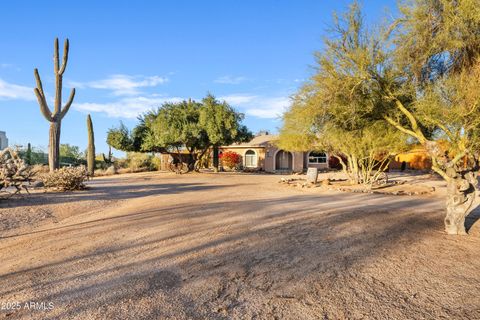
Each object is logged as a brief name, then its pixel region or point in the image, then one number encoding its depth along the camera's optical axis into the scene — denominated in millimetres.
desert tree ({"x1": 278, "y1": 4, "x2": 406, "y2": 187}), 7160
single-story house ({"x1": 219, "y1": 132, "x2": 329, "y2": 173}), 33719
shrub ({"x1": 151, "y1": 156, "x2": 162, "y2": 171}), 34969
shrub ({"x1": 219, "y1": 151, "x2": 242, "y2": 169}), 33594
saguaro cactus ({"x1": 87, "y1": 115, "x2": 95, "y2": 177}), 25297
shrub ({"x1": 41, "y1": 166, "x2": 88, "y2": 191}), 12922
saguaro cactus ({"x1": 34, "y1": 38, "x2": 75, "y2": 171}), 14898
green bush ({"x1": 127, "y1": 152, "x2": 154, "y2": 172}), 32406
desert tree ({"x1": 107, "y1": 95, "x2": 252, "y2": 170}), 23656
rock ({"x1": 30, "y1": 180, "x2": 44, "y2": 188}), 13684
